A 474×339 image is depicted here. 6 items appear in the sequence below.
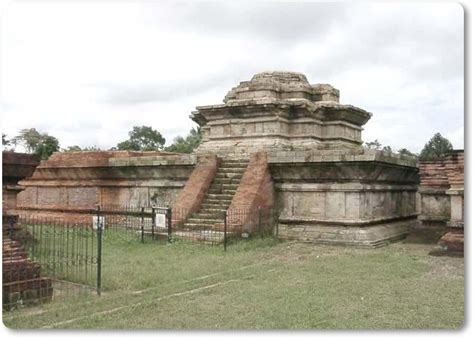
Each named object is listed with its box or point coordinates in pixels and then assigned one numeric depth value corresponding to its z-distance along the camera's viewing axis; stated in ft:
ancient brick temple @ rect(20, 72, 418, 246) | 42.98
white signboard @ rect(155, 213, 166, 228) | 43.27
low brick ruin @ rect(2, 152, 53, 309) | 23.33
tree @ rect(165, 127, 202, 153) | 137.81
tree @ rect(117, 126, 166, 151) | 175.61
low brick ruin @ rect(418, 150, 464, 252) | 50.34
